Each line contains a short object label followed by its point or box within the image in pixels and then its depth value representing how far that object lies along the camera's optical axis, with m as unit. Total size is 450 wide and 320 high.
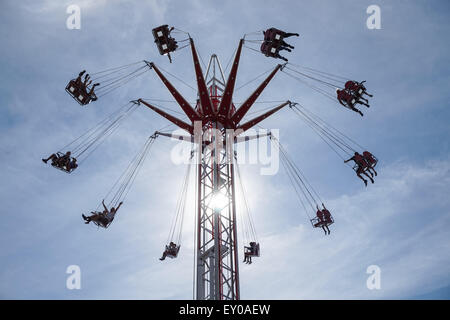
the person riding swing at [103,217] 25.39
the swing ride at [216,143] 24.70
